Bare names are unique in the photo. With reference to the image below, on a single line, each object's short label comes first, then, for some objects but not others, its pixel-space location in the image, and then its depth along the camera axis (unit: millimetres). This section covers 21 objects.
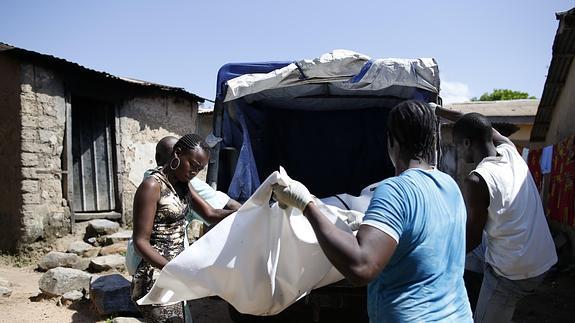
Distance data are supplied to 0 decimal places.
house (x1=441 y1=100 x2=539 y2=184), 11734
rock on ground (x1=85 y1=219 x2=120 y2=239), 7414
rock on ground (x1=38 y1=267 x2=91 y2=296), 4977
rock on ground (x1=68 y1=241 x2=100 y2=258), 6852
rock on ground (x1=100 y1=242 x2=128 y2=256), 6867
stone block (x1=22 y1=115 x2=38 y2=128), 6559
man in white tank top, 2404
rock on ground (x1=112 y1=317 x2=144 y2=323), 3879
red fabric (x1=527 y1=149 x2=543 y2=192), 8859
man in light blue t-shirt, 1329
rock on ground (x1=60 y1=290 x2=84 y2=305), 4855
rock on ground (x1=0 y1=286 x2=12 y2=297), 4957
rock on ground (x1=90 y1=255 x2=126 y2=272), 6129
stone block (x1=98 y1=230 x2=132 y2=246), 7207
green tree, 30288
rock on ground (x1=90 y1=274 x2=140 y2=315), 4332
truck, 4070
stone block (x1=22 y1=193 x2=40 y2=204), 6551
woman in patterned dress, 2244
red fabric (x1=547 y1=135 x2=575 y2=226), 6262
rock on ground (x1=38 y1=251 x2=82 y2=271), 6285
